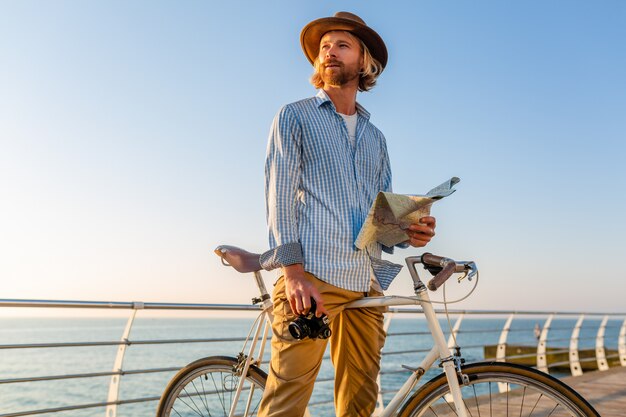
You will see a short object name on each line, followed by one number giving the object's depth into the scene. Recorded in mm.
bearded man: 1731
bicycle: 1619
